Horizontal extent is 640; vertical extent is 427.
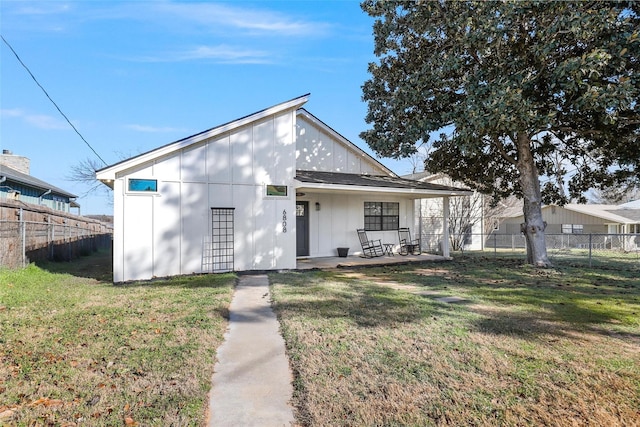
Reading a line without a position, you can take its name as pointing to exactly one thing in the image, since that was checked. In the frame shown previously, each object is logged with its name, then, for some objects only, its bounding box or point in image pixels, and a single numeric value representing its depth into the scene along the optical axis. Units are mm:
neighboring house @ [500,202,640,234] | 30172
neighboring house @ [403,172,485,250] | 20906
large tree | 8062
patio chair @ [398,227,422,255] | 14711
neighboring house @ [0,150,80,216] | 15348
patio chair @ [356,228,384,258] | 13489
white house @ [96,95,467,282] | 8852
